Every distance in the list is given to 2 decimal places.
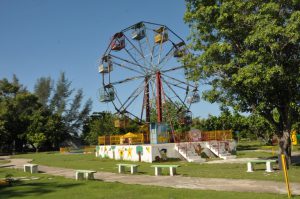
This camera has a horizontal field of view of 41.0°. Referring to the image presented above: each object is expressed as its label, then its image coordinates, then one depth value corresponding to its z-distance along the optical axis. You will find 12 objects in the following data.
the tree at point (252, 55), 17.92
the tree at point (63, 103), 90.00
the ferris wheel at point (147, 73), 40.25
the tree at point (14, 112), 68.94
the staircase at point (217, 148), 32.81
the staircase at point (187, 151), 30.26
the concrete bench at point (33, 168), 22.20
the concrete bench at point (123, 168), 20.27
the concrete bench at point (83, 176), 17.55
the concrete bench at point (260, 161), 18.14
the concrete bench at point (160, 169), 18.40
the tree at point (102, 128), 64.56
